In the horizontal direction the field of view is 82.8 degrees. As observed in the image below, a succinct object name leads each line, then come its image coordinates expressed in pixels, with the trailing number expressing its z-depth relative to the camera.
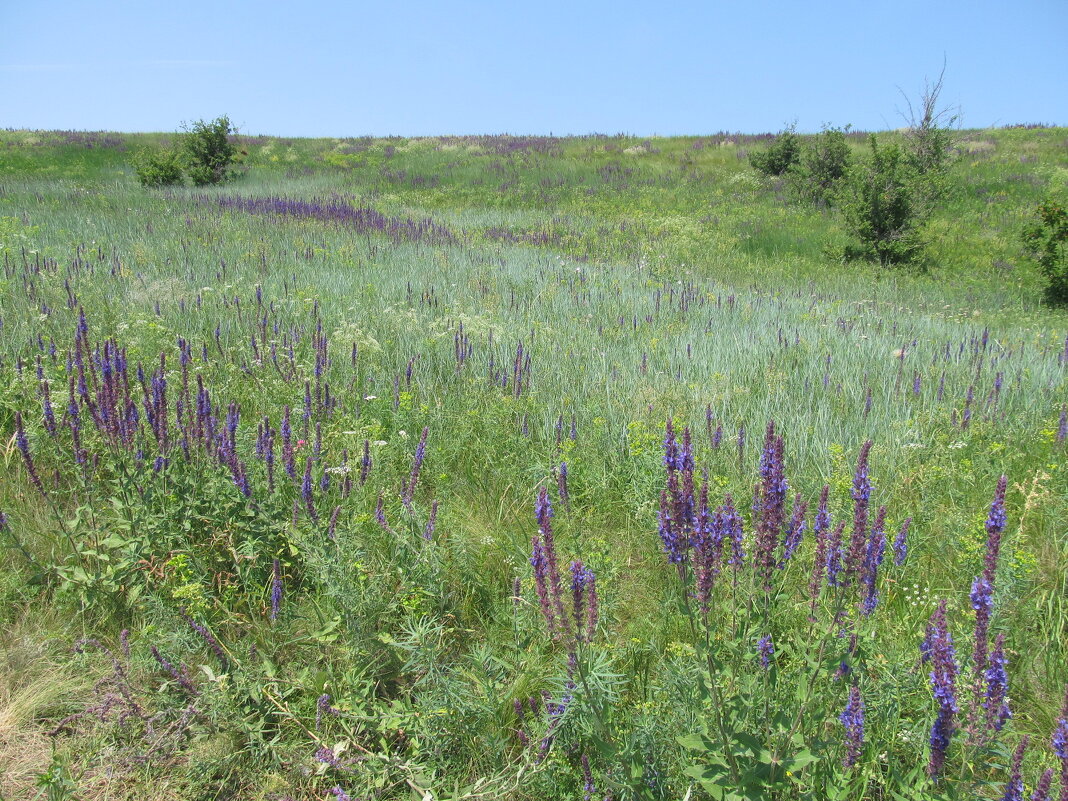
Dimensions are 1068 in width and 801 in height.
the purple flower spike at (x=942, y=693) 1.34
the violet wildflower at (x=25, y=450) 2.58
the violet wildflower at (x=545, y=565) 1.47
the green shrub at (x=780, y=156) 20.98
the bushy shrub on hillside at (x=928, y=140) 16.17
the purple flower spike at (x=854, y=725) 1.55
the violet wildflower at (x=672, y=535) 1.52
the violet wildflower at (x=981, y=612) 1.37
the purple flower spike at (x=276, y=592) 2.40
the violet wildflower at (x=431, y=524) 2.50
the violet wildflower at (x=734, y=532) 1.77
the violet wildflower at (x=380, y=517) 2.54
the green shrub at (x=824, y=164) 17.92
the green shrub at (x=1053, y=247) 10.20
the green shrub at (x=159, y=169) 19.61
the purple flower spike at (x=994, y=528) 1.41
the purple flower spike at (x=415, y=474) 2.66
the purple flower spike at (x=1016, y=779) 1.32
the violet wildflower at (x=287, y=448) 2.68
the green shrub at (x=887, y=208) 12.49
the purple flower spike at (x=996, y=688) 1.38
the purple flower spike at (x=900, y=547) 1.94
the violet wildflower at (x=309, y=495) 2.48
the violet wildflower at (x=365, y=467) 2.88
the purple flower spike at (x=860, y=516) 1.47
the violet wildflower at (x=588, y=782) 1.73
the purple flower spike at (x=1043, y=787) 1.20
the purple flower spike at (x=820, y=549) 1.62
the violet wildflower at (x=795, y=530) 1.80
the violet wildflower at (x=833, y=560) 1.77
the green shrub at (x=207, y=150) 21.06
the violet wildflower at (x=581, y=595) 1.52
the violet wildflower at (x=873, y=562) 1.70
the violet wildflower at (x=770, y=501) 1.57
